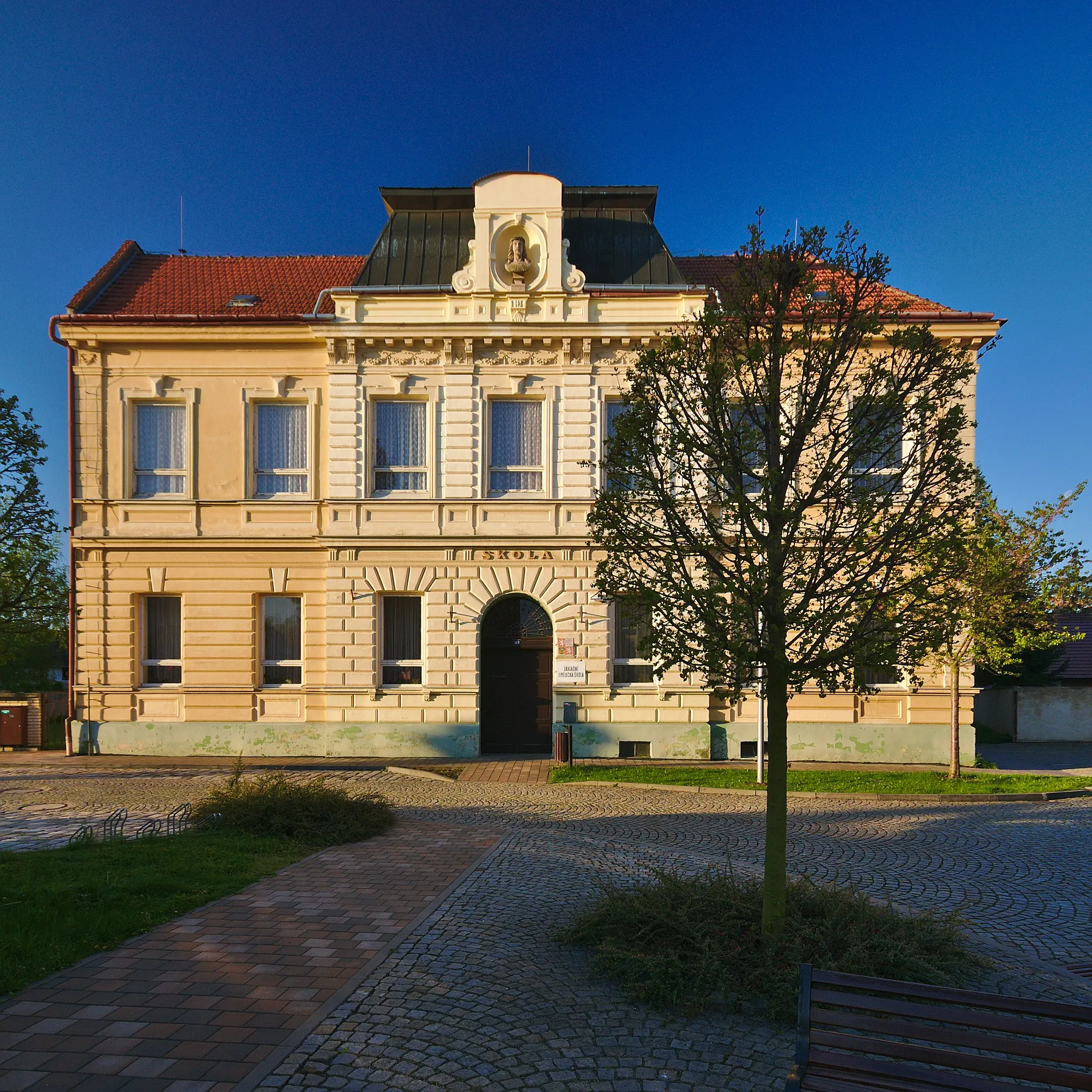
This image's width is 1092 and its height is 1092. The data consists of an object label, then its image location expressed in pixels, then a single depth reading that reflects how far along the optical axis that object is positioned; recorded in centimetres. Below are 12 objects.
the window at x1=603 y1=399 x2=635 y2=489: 1795
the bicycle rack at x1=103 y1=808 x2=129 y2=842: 971
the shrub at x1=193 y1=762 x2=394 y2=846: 981
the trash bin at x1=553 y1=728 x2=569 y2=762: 1666
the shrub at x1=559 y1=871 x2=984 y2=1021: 536
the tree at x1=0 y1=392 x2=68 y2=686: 1498
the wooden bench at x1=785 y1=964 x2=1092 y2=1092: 323
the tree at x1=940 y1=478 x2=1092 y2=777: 1488
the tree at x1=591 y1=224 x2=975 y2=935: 603
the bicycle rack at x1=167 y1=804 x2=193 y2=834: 1015
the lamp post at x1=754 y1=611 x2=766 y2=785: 1370
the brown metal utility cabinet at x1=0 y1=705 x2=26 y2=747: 1989
